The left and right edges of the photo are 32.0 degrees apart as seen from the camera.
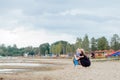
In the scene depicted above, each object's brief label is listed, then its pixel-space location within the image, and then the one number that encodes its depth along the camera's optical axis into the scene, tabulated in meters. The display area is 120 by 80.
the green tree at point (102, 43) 71.00
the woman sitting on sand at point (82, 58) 13.89
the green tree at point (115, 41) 75.39
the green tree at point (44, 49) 119.95
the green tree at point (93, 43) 78.08
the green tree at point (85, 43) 75.39
